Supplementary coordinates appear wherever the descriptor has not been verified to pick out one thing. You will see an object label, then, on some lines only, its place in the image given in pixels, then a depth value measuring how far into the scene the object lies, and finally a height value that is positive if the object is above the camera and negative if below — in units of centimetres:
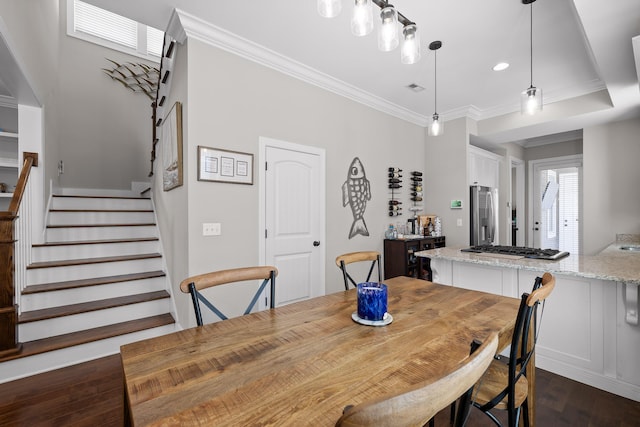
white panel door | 301 -6
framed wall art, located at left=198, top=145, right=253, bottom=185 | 252 +45
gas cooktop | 233 -32
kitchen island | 188 -67
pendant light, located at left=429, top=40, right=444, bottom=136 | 265 +86
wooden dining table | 69 -45
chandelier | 128 +89
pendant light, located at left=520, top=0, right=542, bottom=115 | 206 +81
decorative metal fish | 371 +28
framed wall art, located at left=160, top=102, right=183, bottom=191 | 264 +67
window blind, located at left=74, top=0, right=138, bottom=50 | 501 +336
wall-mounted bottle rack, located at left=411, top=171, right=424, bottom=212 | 460 +42
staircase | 234 -72
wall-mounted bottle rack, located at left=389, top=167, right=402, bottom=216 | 422 +39
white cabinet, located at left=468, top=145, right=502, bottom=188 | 455 +78
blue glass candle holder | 122 -37
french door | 555 +17
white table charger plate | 120 -44
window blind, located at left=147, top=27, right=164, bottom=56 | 554 +330
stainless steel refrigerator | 440 +0
